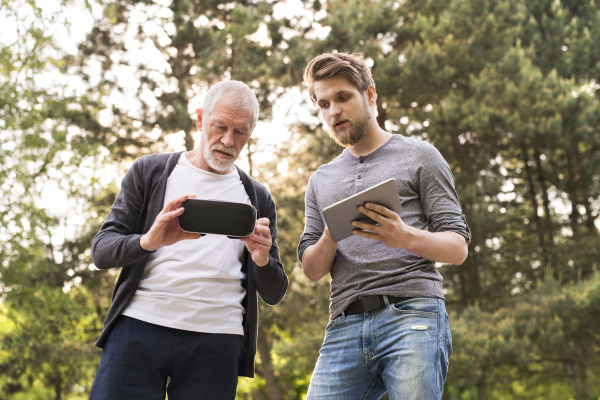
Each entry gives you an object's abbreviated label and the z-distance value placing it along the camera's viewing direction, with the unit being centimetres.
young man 182
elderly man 186
